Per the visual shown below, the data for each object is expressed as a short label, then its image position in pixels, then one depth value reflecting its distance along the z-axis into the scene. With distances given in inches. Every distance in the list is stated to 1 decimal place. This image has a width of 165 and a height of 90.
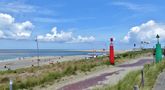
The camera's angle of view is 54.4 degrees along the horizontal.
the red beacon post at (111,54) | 488.2
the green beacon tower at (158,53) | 415.7
